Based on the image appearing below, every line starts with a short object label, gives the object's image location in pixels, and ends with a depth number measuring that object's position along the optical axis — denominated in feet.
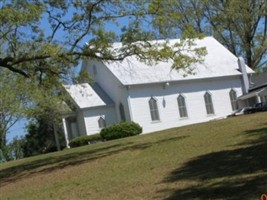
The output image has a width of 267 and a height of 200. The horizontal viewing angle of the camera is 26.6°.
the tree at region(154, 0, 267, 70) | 196.24
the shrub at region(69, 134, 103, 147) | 135.23
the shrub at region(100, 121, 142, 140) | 128.67
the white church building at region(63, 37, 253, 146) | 146.61
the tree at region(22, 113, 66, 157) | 161.07
